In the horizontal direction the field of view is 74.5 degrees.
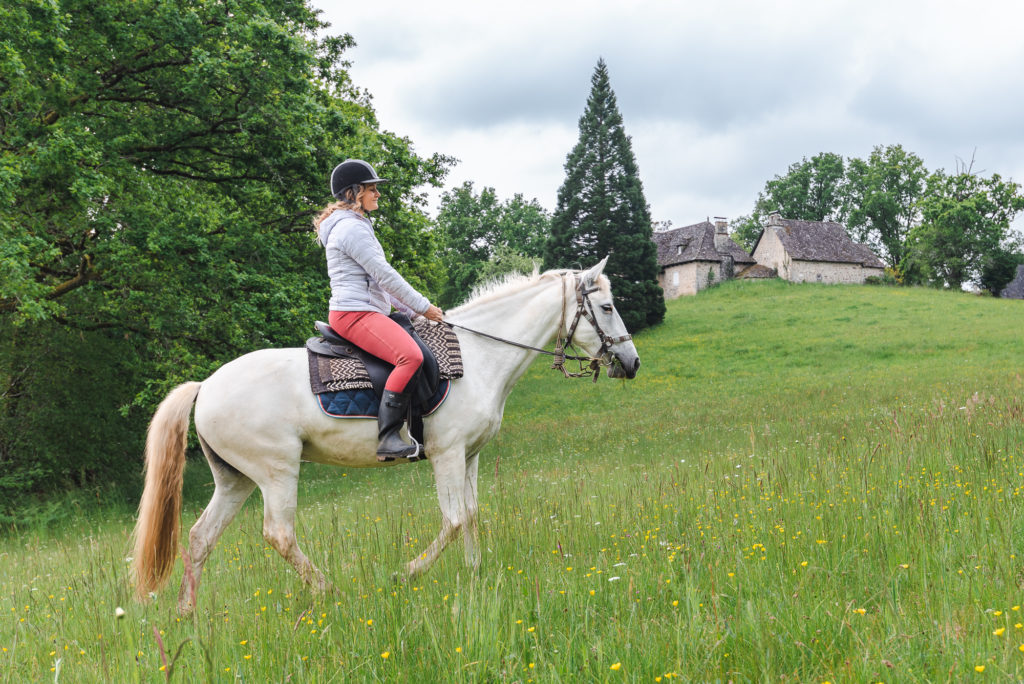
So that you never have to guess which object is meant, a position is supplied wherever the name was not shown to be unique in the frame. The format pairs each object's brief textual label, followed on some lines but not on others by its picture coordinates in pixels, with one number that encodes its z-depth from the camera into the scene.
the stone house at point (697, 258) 61.69
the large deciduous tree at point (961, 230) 63.47
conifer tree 43.50
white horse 4.74
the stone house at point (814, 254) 65.44
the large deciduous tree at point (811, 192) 84.69
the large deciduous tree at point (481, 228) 58.59
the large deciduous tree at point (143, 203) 11.00
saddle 4.88
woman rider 4.82
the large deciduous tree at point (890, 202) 79.38
